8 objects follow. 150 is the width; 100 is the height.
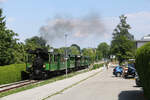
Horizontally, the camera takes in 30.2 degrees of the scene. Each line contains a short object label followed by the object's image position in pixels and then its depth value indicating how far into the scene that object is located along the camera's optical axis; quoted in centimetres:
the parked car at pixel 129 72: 3001
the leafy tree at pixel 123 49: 6431
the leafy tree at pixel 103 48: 19561
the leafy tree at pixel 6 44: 3616
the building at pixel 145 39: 6446
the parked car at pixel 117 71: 3400
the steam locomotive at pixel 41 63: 2884
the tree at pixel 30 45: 5697
